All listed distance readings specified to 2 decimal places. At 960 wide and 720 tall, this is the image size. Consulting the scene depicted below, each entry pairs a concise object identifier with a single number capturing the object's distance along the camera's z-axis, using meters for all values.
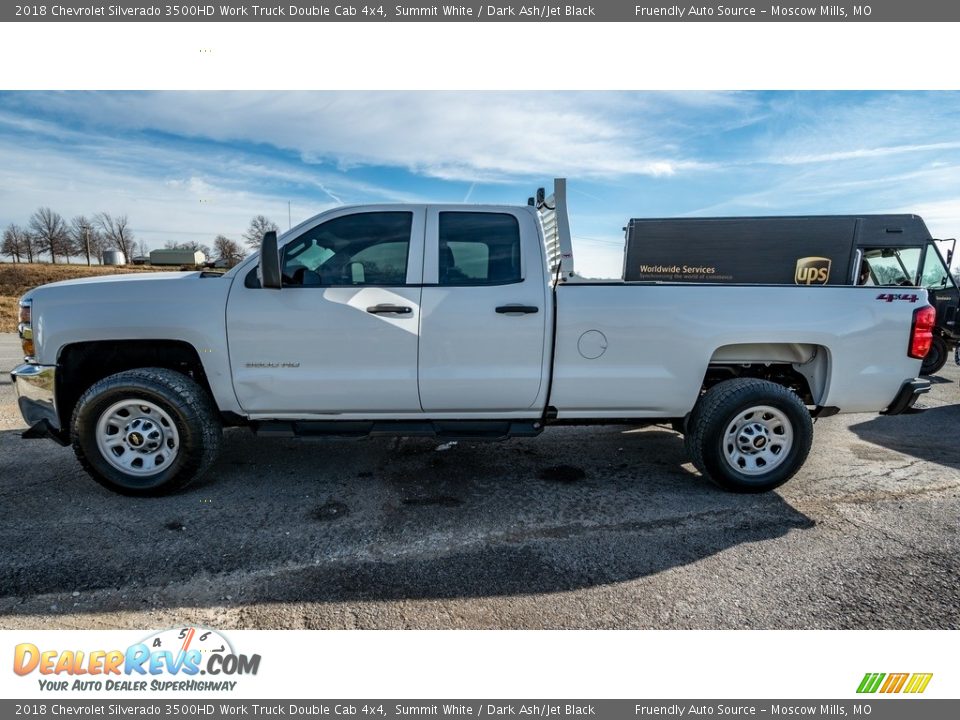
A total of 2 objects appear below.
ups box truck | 9.78
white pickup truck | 3.33
